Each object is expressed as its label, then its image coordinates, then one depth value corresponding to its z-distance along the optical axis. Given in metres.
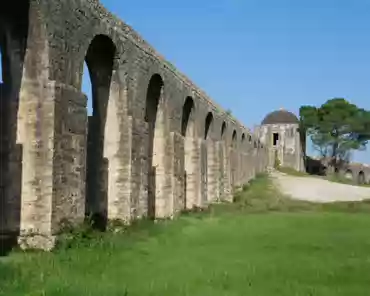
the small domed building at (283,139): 51.03
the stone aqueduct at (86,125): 7.84
